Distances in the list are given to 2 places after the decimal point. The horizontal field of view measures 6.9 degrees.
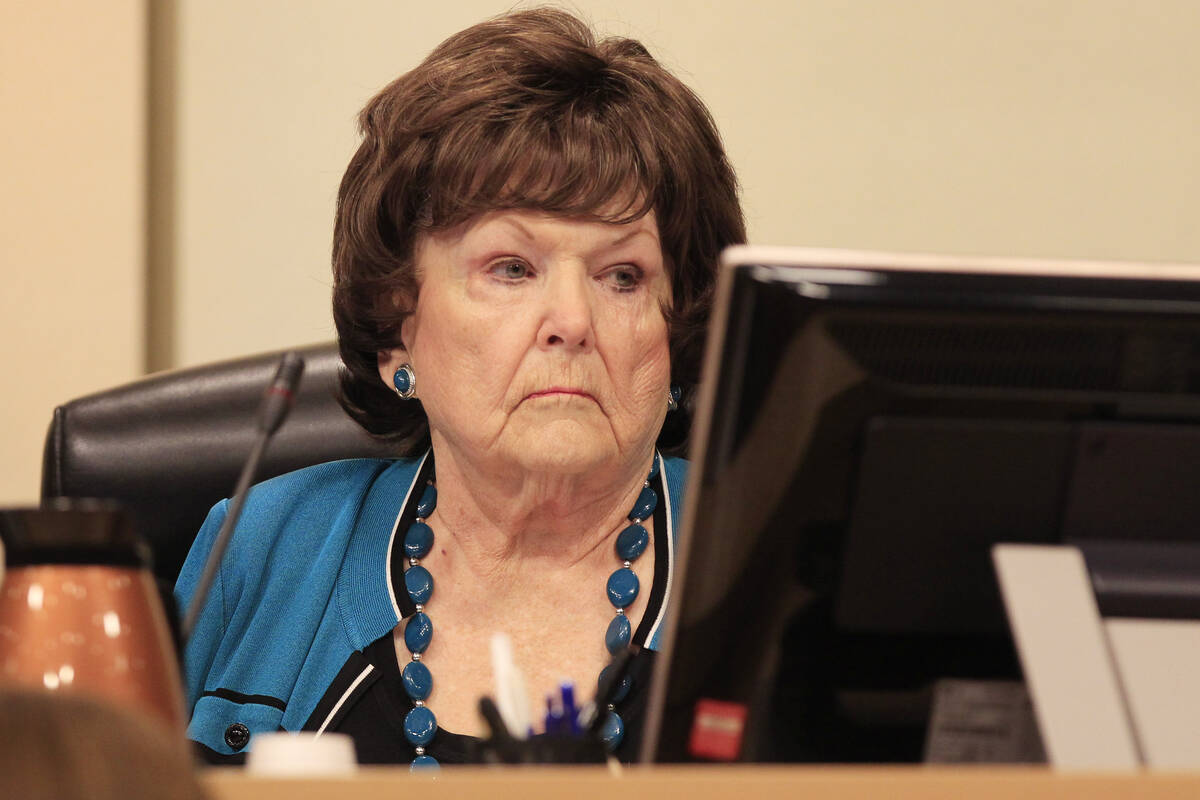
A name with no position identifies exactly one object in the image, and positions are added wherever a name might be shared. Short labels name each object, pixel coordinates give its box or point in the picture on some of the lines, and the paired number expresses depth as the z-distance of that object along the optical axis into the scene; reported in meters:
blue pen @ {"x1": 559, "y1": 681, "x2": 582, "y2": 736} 4.89
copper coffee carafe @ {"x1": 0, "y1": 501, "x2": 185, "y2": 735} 4.86
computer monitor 4.86
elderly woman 5.22
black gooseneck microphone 4.98
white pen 4.89
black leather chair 5.31
